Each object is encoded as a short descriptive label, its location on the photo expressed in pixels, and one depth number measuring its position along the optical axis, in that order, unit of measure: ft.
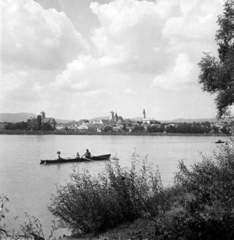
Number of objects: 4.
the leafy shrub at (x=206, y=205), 15.87
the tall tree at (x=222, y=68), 65.21
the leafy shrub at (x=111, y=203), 29.25
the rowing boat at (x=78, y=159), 147.95
